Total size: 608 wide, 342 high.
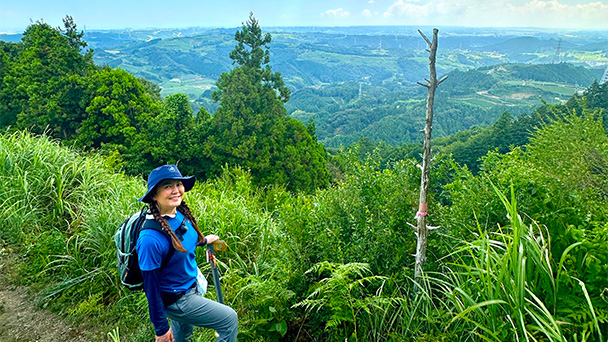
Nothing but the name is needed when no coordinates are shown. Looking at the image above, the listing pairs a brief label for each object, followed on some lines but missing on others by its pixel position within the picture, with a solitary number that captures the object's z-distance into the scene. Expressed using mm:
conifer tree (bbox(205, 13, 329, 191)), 21703
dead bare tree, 2490
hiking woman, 2248
